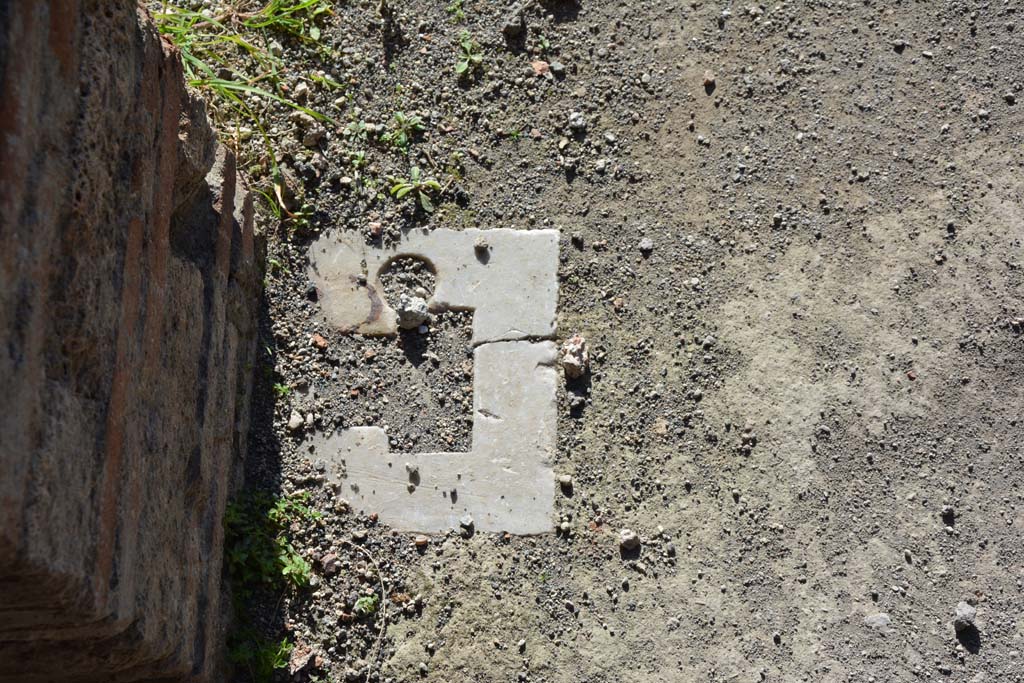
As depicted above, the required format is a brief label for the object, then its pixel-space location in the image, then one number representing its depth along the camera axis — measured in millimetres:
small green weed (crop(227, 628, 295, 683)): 3229
